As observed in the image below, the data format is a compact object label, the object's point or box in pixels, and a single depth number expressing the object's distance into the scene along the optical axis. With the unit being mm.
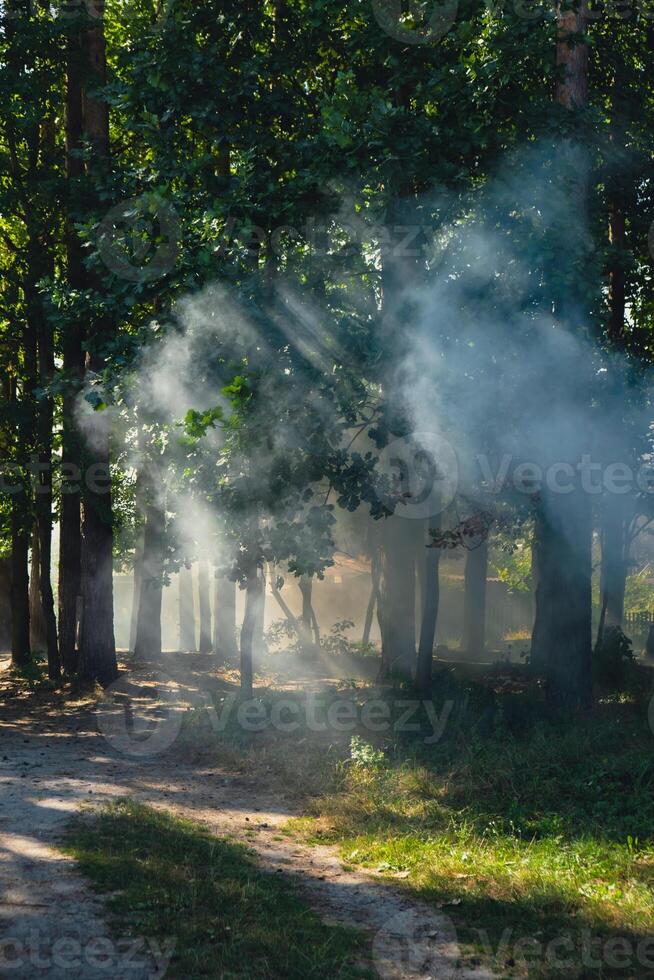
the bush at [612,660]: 16344
